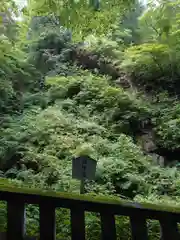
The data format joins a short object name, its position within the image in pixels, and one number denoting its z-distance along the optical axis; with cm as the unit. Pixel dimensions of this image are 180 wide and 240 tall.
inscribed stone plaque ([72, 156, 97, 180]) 348
